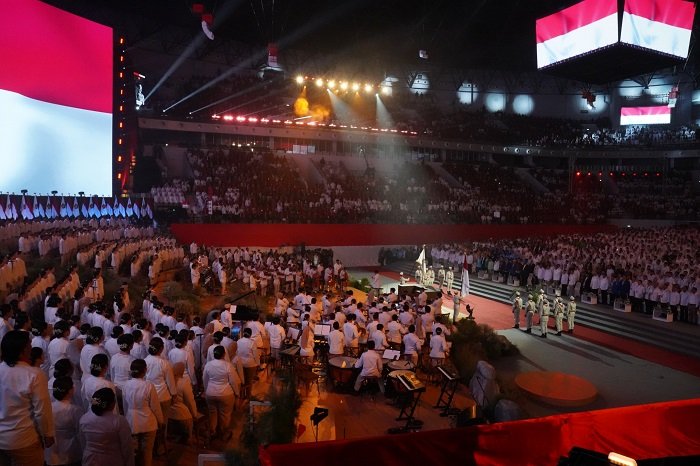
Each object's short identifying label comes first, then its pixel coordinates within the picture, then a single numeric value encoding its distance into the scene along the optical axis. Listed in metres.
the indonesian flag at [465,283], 19.53
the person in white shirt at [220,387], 7.16
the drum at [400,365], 10.05
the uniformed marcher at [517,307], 15.95
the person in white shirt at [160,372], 6.48
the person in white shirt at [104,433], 4.43
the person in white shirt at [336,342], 11.11
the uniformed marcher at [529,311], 15.40
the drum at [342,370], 10.15
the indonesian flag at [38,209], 22.44
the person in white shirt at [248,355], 9.04
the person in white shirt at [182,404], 6.96
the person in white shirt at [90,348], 6.61
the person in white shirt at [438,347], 11.37
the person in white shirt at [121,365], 6.42
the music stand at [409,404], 7.91
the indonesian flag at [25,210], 21.68
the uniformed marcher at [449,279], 22.61
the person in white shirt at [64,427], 4.84
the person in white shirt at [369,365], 9.78
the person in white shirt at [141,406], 5.61
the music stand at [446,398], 8.66
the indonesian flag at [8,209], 20.94
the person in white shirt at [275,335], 11.09
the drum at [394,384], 8.88
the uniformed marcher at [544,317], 15.30
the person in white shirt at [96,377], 5.32
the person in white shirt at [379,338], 11.09
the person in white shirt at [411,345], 11.29
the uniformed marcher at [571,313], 15.59
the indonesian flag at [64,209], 23.68
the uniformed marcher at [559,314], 15.38
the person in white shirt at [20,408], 4.39
